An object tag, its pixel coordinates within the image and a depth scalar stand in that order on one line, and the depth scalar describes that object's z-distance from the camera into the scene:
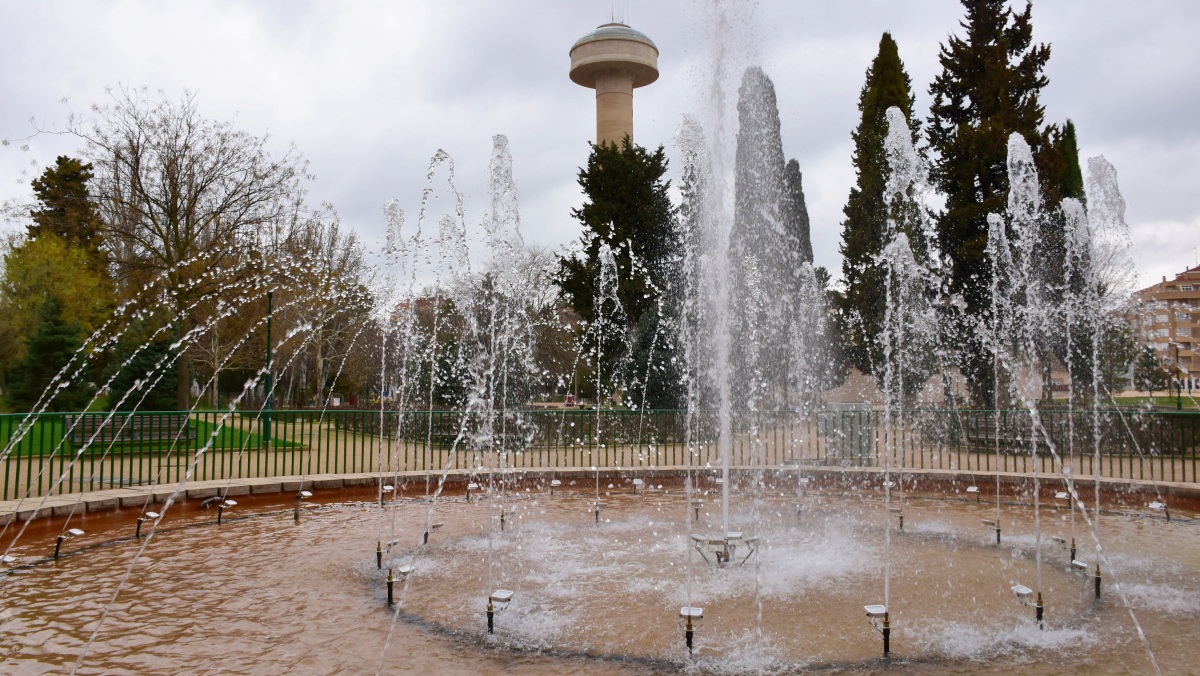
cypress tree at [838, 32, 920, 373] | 26.73
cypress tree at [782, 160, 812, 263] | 32.38
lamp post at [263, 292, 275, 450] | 13.64
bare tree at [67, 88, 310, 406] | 23.94
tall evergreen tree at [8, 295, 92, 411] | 26.52
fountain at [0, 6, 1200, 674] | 5.21
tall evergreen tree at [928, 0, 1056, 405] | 23.88
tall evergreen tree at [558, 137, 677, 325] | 29.88
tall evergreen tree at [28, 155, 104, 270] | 25.14
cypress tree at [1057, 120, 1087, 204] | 25.91
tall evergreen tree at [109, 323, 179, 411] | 21.66
